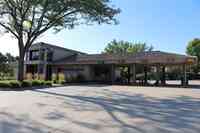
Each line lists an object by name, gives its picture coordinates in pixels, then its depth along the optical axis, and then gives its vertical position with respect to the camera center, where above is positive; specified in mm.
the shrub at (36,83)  13933 -985
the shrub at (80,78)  18176 -743
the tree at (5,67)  23105 +811
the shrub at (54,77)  17368 -597
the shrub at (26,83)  13223 -940
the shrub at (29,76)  18573 -468
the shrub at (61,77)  17535 -590
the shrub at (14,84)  12600 -965
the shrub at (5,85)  12575 -1033
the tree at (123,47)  36105 +5811
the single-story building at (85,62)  15304 +971
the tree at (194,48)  32330 +4998
